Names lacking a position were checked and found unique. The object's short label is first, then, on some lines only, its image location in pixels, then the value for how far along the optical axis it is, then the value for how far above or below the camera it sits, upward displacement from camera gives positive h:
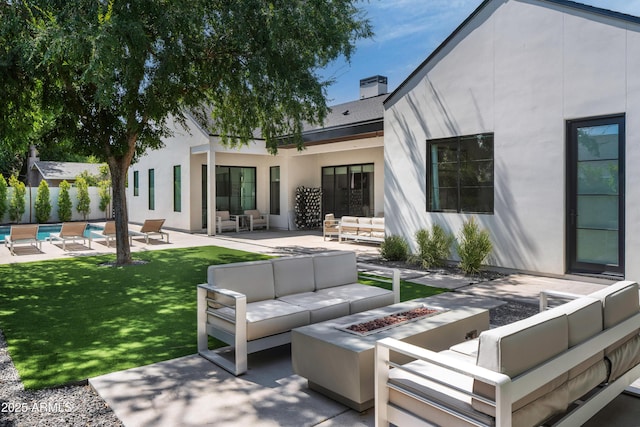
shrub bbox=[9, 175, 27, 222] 21.39 -0.05
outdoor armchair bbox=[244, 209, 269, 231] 17.80 -0.75
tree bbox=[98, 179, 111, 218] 24.67 +0.36
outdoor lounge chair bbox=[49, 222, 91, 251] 12.61 -0.87
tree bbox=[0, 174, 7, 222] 20.91 +0.24
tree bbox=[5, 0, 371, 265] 6.46 +2.39
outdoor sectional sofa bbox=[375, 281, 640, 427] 2.24 -1.02
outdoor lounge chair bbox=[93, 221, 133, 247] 13.17 -0.89
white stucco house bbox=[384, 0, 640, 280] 7.28 +1.22
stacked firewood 17.83 -0.24
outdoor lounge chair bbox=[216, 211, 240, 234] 16.47 -0.80
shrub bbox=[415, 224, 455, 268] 9.41 -1.02
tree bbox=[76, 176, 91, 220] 23.81 +0.14
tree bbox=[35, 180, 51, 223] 22.16 -0.11
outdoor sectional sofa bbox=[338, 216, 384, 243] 12.99 -0.90
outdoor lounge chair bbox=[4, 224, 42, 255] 11.74 -0.90
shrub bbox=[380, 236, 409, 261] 10.25 -1.17
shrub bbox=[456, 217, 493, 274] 8.56 -0.97
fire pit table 3.11 -1.09
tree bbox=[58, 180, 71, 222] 22.92 -0.12
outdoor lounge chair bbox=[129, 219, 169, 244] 13.89 -0.88
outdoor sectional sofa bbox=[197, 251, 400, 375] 4.01 -1.07
